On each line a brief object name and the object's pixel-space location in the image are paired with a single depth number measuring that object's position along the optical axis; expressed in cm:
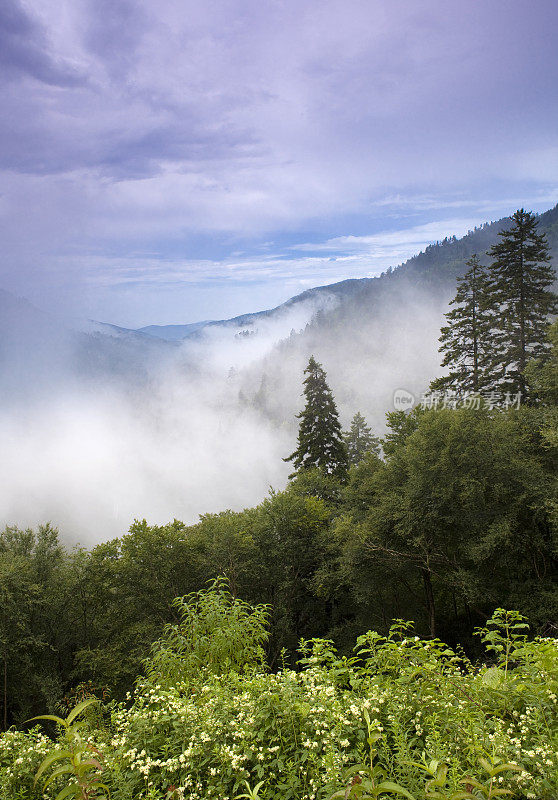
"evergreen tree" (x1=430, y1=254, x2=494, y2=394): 2647
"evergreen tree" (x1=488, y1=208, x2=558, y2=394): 2380
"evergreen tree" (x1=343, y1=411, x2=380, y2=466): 4560
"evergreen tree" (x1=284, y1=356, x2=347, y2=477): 2966
